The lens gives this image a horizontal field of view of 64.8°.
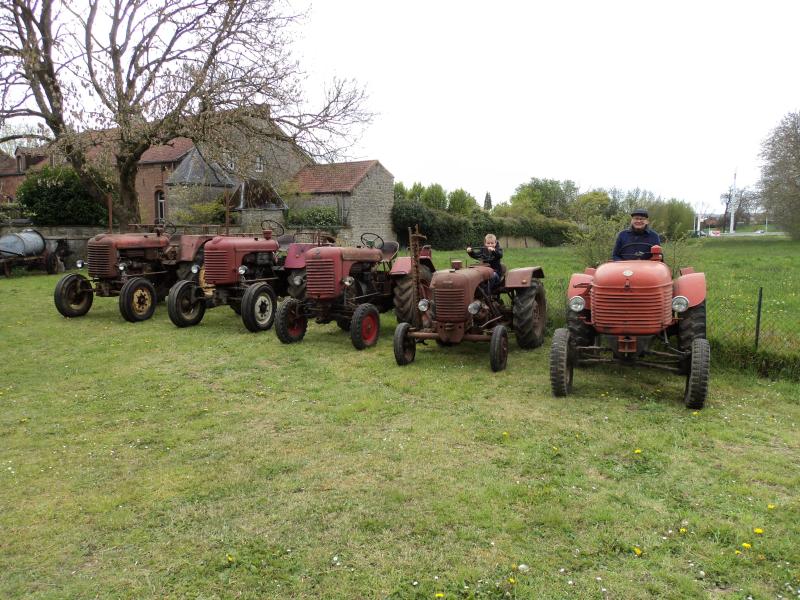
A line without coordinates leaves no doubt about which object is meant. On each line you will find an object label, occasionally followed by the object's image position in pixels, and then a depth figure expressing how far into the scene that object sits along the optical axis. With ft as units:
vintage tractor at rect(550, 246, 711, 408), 17.42
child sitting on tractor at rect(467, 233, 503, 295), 24.89
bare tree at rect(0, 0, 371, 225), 52.54
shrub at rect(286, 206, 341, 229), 98.22
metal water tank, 58.13
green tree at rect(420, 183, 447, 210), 147.84
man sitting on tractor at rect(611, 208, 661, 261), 20.02
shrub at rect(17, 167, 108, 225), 76.23
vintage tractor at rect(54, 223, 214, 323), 33.58
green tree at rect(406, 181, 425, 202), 149.89
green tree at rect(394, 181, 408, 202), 148.30
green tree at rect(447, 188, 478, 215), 146.92
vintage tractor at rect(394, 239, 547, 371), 22.03
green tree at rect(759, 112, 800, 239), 122.62
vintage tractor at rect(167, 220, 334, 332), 30.32
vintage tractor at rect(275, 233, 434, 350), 26.76
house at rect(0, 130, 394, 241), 95.66
